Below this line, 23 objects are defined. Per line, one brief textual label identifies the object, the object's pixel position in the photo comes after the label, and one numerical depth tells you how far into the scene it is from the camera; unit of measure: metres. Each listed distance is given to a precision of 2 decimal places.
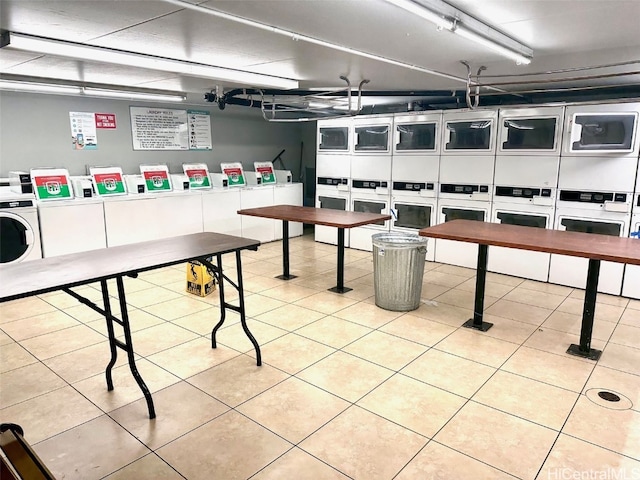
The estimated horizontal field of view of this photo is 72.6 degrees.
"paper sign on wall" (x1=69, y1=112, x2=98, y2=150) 5.82
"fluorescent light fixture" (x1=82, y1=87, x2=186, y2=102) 5.30
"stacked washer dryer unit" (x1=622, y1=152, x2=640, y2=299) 4.69
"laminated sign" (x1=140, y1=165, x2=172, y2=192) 6.28
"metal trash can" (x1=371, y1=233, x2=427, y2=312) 4.27
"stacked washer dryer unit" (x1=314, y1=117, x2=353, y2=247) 7.14
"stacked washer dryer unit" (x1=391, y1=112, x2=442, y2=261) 6.16
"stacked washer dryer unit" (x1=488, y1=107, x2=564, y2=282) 5.18
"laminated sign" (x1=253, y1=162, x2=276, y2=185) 7.76
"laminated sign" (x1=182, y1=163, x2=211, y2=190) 6.79
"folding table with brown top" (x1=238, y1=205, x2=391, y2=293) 4.73
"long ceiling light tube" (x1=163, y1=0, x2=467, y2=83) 2.56
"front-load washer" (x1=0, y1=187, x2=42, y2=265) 4.84
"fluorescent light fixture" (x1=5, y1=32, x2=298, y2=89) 3.21
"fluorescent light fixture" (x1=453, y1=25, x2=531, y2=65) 2.87
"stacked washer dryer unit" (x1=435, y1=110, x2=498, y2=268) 5.67
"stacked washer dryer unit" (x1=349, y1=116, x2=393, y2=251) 6.66
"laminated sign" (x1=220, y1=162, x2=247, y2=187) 7.32
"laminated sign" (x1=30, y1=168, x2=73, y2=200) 5.19
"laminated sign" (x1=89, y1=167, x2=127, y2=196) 5.73
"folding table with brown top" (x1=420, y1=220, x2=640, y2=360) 3.19
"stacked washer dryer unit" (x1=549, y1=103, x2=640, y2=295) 4.66
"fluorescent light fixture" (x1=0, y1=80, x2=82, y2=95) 4.70
